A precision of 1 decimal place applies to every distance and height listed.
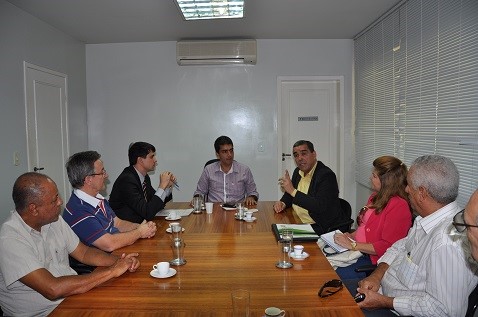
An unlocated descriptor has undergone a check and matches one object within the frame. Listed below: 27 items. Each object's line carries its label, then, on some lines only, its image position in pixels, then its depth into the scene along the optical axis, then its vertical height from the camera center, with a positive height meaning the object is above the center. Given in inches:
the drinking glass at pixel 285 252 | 75.7 -23.0
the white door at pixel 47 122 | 160.6 +7.0
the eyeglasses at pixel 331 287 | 63.5 -25.5
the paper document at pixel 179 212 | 123.5 -24.5
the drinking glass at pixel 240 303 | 54.6 -23.4
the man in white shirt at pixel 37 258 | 65.4 -21.6
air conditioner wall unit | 204.7 +44.9
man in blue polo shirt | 89.6 -17.5
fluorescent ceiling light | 138.3 +47.1
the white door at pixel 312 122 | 222.7 +6.9
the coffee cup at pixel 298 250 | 80.9 -24.0
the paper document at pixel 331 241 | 101.0 -28.9
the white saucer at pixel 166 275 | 70.6 -25.0
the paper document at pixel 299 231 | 92.7 -24.5
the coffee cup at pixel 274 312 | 54.7 -25.0
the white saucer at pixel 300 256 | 79.9 -25.1
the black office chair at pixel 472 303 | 64.4 -28.5
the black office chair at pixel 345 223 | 125.6 -29.0
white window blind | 110.3 +16.6
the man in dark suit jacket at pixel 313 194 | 123.3 -19.5
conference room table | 58.5 -25.6
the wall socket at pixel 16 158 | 147.8 -7.4
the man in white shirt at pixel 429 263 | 64.5 -23.1
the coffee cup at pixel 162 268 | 71.0 -23.9
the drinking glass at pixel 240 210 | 117.2 -22.7
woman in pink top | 96.4 -20.7
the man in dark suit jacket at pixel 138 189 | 118.0 -16.6
